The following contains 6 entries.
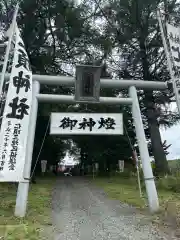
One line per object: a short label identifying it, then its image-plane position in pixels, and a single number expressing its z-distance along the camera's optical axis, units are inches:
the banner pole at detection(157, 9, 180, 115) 167.4
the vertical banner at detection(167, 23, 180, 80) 178.3
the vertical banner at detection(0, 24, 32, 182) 154.6
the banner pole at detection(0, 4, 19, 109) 153.0
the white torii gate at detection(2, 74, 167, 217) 169.2
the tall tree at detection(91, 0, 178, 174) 420.4
